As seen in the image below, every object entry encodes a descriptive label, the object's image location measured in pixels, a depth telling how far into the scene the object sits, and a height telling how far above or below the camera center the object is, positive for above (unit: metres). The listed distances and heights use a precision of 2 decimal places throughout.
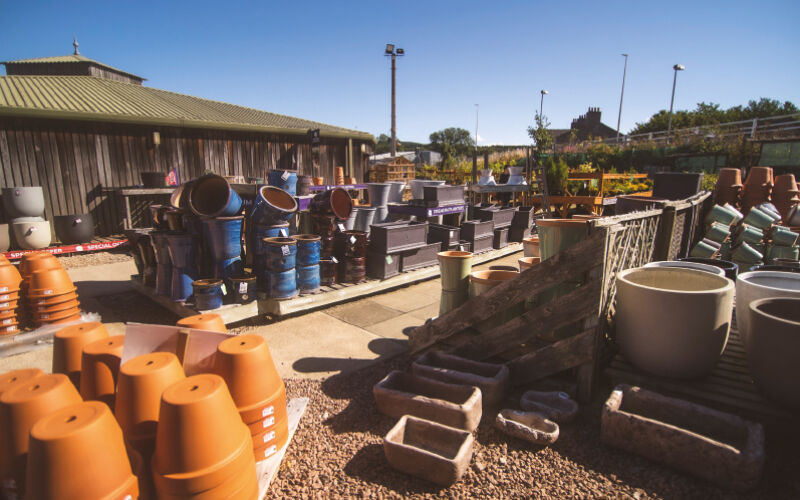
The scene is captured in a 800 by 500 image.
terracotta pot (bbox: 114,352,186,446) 1.79 -1.00
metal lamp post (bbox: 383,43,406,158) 24.27 +7.37
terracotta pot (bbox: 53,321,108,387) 2.27 -0.98
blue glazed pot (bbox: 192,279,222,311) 4.54 -1.34
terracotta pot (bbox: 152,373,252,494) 1.62 -1.08
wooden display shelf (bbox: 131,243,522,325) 4.74 -1.60
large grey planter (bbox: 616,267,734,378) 2.54 -0.95
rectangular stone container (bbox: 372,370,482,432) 2.60 -1.54
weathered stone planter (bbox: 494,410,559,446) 2.50 -1.58
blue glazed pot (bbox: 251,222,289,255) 5.07 -0.73
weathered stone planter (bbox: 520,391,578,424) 2.68 -1.57
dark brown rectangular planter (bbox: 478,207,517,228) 8.25 -0.80
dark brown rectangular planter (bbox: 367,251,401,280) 6.14 -1.36
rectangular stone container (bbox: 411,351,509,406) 2.89 -1.49
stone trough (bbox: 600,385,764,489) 2.05 -1.42
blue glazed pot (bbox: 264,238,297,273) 4.78 -0.94
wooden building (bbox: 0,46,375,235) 9.16 +0.90
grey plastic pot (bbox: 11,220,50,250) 8.34 -1.28
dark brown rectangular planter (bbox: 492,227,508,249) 8.33 -1.25
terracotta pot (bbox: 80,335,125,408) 2.06 -1.01
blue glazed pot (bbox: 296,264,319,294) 5.24 -1.34
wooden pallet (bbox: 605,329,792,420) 2.42 -1.34
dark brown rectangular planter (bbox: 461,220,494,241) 7.62 -0.99
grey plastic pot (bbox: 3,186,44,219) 8.41 -0.60
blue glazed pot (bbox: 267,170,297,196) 6.27 -0.07
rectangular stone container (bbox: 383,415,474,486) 2.22 -1.59
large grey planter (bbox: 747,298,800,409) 2.23 -1.00
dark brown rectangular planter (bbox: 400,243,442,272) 6.52 -1.34
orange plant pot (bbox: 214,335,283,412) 2.09 -1.01
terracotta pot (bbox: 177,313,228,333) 2.53 -0.94
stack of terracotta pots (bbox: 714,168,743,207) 7.38 -0.15
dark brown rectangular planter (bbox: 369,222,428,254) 6.09 -0.94
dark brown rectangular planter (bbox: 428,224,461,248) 7.06 -1.02
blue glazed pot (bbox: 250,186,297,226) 4.99 -0.40
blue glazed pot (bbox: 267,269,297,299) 4.90 -1.32
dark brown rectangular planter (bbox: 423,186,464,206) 7.32 -0.34
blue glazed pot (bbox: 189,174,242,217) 4.70 -0.29
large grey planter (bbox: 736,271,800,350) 2.60 -0.74
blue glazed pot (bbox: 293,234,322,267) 5.13 -0.95
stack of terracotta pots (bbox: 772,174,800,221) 7.86 -0.29
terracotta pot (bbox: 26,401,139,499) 1.39 -0.99
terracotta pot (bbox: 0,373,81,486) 1.61 -0.98
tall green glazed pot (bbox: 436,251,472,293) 3.74 -0.86
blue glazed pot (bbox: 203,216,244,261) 4.72 -0.72
